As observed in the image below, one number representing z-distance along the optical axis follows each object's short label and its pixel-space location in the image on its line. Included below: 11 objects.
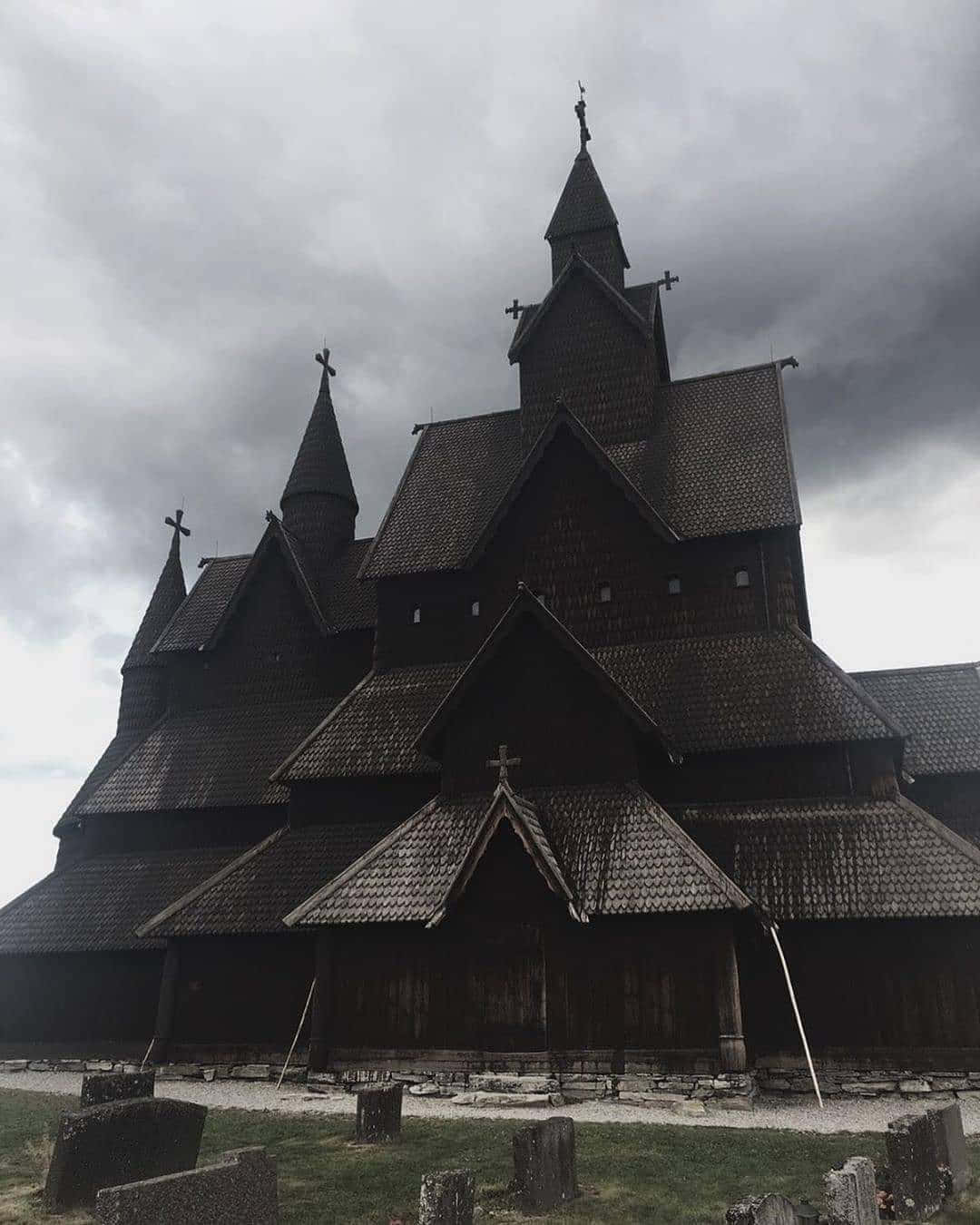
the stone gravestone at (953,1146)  7.42
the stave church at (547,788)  13.95
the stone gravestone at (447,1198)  6.18
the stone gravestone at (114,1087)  9.46
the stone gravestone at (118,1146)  7.16
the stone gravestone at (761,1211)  5.63
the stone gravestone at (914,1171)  6.95
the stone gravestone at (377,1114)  9.86
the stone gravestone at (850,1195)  6.10
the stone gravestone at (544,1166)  7.15
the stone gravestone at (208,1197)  5.46
